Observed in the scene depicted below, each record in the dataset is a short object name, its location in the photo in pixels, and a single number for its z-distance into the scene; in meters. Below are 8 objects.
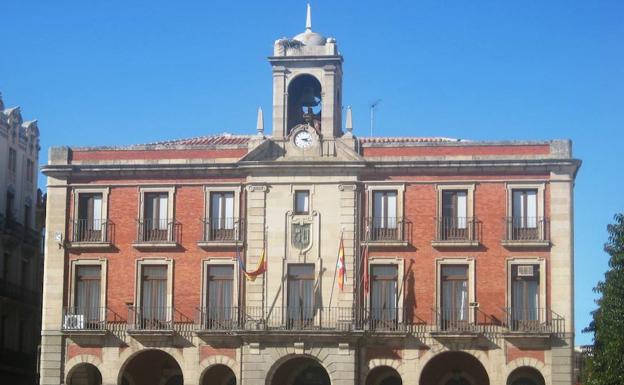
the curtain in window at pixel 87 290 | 56.78
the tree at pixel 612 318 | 48.28
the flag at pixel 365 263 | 55.28
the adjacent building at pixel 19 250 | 67.69
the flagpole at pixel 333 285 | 55.38
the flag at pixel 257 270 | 55.56
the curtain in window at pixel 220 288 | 56.22
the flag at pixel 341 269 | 55.03
